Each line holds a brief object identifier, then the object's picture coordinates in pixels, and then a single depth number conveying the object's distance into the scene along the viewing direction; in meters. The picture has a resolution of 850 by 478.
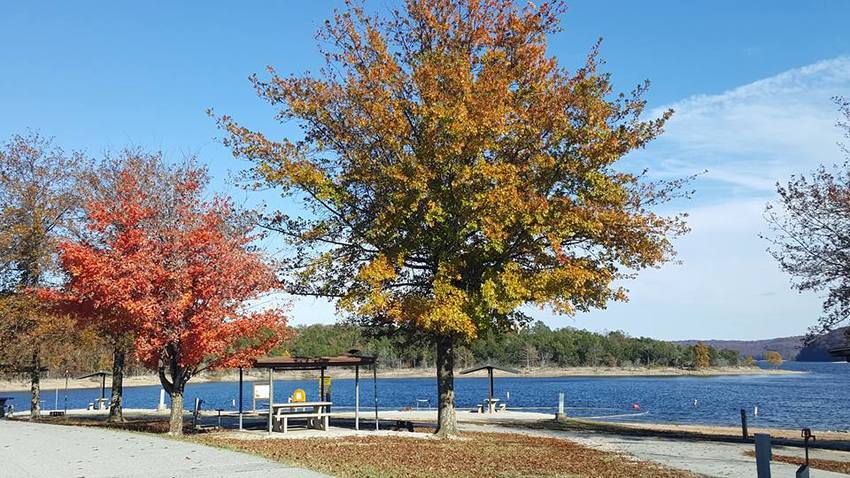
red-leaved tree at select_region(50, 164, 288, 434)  19.20
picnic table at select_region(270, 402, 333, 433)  22.13
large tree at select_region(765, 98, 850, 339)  21.28
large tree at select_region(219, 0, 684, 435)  18.50
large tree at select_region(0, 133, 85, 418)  28.39
